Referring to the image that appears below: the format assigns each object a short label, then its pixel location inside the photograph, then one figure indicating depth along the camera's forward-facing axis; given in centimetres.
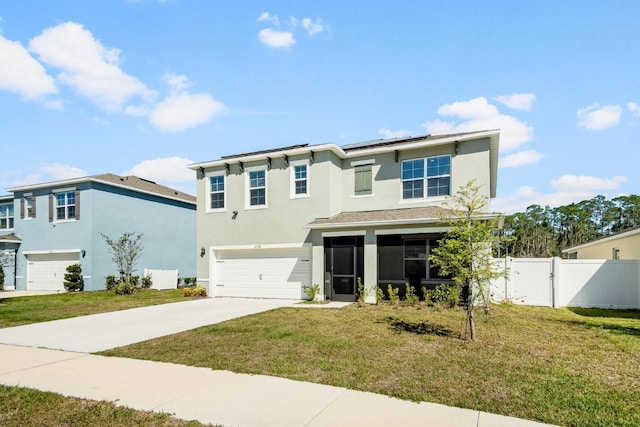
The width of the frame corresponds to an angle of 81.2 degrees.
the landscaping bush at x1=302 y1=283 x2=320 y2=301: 1481
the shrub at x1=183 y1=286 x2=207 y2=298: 1730
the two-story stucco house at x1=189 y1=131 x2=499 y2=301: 1414
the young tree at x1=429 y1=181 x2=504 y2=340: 773
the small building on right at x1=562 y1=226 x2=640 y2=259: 1582
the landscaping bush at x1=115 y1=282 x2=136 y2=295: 1925
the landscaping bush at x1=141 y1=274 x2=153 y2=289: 2200
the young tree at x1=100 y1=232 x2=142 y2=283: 2106
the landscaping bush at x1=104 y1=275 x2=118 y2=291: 2115
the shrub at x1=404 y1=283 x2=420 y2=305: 1310
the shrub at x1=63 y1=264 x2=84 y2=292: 2064
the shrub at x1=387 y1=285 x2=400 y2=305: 1327
